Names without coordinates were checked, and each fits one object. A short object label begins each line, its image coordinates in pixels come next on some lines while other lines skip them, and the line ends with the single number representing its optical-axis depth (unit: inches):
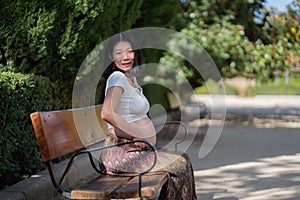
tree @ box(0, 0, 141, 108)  192.2
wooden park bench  126.3
